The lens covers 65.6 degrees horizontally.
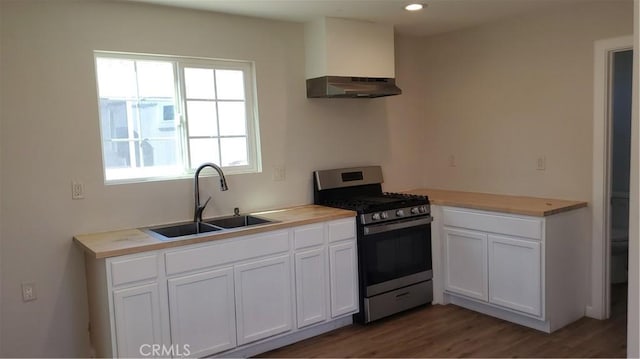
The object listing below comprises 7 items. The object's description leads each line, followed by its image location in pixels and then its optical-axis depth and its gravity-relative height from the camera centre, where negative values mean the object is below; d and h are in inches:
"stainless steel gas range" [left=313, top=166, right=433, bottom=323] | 140.1 -29.9
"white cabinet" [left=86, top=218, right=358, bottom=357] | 104.6 -34.3
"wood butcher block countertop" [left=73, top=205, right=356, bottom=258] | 103.5 -19.7
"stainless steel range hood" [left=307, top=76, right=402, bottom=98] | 143.9 +16.4
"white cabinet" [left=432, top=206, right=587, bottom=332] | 131.0 -35.8
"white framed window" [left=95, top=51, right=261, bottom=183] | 124.4 +9.2
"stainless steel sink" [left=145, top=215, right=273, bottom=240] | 126.1 -20.5
